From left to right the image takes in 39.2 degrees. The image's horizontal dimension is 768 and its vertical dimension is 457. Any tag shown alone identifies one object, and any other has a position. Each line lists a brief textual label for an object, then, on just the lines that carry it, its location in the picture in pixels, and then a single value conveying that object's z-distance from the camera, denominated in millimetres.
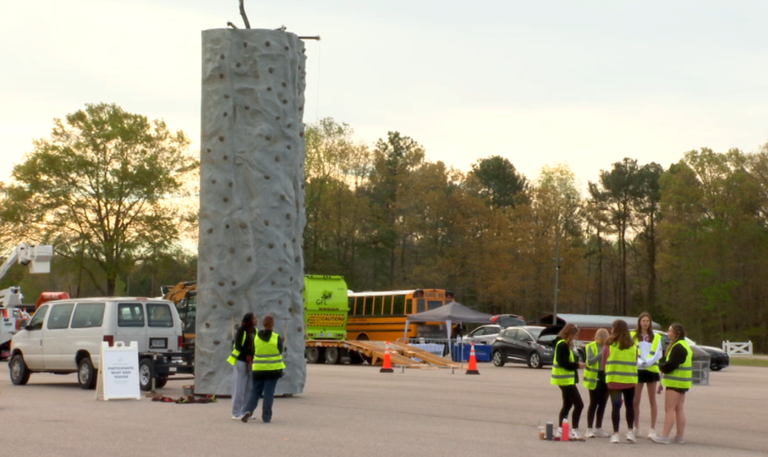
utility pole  73100
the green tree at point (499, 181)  90750
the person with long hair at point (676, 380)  14148
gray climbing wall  20734
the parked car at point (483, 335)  47656
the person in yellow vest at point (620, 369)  14102
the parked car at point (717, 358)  39031
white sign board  19891
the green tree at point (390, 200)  79500
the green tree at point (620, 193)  94062
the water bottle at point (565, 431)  14023
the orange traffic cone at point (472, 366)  33328
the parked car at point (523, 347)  38750
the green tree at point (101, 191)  60031
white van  22547
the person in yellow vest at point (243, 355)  16625
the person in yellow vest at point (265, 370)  15812
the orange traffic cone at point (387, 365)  34000
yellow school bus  46156
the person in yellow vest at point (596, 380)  14461
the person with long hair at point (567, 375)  14117
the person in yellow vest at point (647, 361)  14727
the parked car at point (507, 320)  60312
